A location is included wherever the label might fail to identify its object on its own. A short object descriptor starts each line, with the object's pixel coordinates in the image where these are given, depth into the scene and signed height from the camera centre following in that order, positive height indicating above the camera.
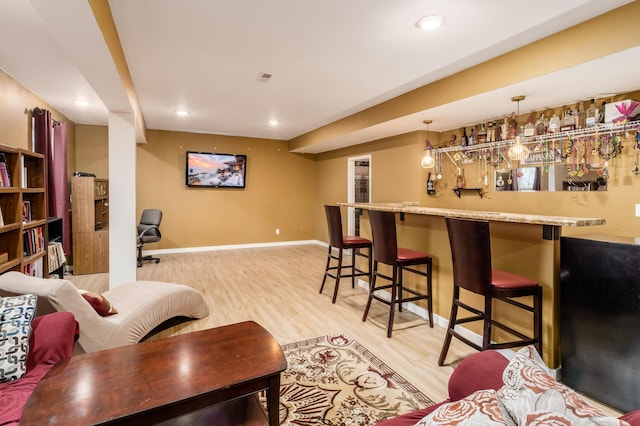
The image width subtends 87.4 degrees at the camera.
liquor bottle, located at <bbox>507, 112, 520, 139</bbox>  3.90 +0.91
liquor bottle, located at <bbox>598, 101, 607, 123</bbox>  3.20 +0.90
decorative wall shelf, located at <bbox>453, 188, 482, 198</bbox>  4.55 +0.21
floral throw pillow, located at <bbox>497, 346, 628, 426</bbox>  0.69 -0.44
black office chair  5.73 -0.42
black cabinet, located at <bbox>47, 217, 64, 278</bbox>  4.08 -0.53
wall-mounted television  6.96 +0.76
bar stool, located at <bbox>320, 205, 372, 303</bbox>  3.93 -0.41
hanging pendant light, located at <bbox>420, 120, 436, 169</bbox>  4.32 +0.58
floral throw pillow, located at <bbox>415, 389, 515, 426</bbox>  0.76 -0.50
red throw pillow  2.35 -0.71
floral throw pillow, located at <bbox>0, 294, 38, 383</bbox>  1.55 -0.63
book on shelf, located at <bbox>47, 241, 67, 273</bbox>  4.04 -0.64
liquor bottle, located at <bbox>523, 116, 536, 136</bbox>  3.60 +0.83
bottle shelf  2.95 +0.72
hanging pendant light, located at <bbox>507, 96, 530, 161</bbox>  3.18 +0.53
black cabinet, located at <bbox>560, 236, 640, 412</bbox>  1.94 -0.69
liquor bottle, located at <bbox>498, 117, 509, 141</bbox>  3.94 +0.90
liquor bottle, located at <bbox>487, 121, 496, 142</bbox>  4.21 +0.92
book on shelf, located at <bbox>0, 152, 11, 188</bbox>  2.84 +0.27
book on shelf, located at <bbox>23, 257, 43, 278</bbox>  3.33 -0.65
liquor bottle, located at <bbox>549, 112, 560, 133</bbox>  3.51 +0.86
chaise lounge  1.95 -0.81
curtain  4.45 +0.66
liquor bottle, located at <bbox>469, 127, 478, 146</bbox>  4.45 +0.92
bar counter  2.28 -0.40
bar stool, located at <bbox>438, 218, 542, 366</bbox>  2.20 -0.51
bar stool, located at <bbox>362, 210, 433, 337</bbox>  3.08 -0.47
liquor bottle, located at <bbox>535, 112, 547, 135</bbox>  3.68 +0.88
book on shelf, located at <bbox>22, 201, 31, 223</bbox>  3.29 -0.07
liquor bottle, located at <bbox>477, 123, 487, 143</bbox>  4.34 +0.93
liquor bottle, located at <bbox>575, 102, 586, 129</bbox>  3.35 +0.87
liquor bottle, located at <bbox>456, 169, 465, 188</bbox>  4.73 +0.36
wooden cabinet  5.17 -0.44
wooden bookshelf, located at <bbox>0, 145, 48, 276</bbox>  2.90 -0.06
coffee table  1.26 -0.76
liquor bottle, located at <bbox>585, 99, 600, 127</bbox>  3.21 +0.87
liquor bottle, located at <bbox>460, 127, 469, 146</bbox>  4.59 +0.93
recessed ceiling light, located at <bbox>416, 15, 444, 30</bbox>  2.39 +1.34
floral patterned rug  1.94 -1.20
